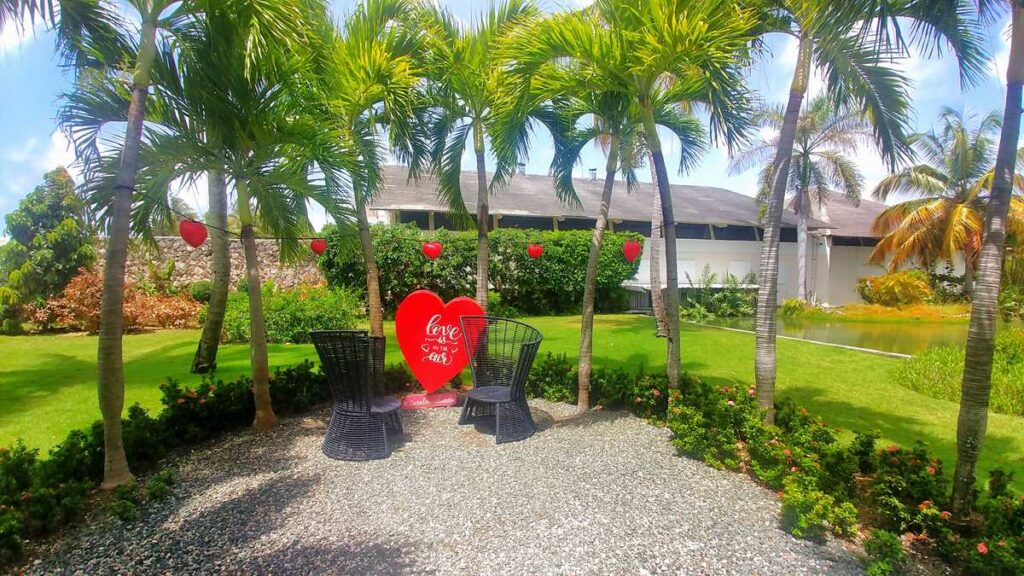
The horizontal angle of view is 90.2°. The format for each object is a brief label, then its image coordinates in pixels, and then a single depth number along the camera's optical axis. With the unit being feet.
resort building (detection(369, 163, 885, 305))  65.31
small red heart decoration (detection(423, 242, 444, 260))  37.81
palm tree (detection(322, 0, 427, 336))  21.03
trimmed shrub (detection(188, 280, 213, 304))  49.78
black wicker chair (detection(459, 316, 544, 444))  17.46
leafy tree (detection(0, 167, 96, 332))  41.73
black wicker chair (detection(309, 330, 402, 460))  15.47
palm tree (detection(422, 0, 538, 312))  22.76
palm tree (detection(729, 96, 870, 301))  66.64
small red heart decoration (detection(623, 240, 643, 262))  33.09
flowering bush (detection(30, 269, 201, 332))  41.83
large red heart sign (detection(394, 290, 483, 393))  22.21
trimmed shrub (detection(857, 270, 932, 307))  68.13
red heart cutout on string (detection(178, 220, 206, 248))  17.53
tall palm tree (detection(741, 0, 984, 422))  15.52
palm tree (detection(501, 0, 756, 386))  14.99
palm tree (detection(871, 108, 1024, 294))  64.80
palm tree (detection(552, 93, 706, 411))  20.99
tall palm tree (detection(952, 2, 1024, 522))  10.32
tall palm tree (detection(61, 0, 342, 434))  14.20
